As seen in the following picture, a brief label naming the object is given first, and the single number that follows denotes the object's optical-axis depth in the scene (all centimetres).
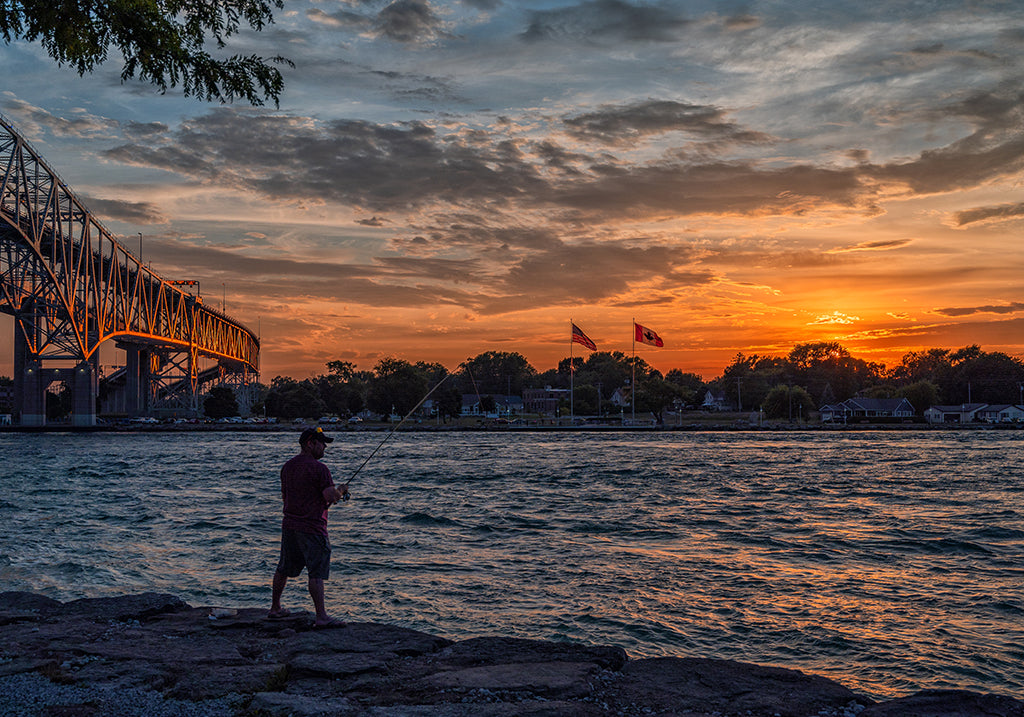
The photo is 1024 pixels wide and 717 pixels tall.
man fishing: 812
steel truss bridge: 8200
